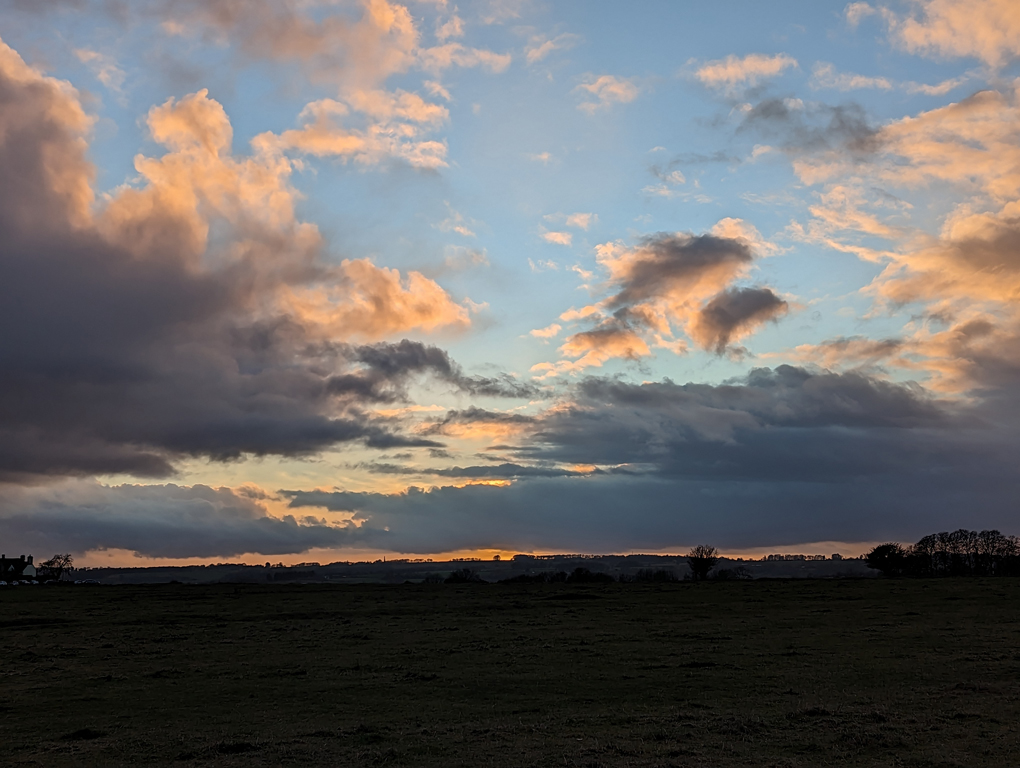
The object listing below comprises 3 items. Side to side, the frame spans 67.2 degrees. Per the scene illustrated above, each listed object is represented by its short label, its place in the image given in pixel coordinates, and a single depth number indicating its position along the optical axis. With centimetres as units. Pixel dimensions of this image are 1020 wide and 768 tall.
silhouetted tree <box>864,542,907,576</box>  15588
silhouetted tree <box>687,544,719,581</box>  16300
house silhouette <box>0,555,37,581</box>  18088
